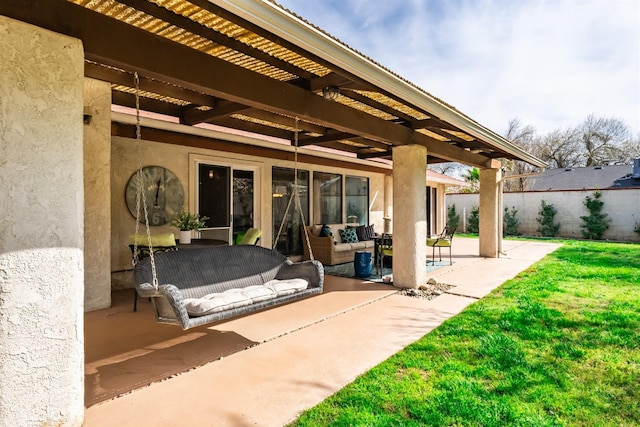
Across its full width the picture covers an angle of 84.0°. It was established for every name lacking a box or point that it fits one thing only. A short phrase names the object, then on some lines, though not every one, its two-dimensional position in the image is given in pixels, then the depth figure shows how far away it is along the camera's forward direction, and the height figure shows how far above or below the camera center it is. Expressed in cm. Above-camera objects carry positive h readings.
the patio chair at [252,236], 714 -45
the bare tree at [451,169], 3316 +422
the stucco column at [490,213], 1045 +3
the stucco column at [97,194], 503 +28
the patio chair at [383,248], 786 -79
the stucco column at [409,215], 647 -2
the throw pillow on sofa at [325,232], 957 -49
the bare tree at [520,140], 2822 +612
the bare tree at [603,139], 2692 +577
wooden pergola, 258 +150
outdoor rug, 747 -131
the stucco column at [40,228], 204 -9
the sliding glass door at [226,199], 758 +33
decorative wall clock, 639 +38
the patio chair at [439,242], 929 -74
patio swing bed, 328 -82
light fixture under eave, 425 +147
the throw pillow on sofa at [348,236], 1022 -64
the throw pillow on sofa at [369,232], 1092 -56
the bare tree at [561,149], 2834 +527
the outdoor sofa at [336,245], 895 -82
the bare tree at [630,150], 2641 +480
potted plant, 618 -20
